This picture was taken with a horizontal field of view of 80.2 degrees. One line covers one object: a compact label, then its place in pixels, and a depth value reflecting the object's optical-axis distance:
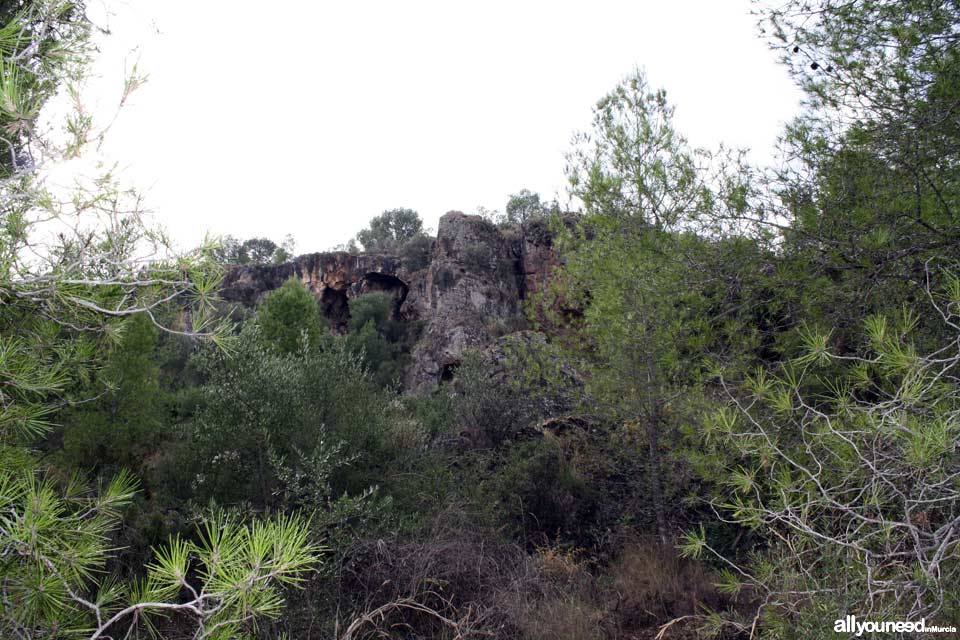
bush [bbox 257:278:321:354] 18.30
